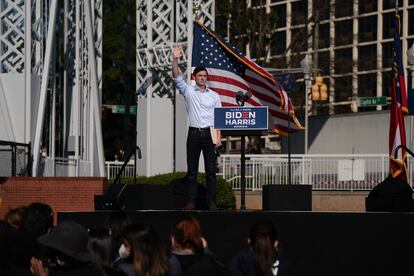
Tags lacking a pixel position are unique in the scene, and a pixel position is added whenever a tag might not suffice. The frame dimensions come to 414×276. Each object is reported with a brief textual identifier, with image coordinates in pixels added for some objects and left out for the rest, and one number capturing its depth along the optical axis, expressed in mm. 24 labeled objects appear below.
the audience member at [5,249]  11305
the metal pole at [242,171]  18625
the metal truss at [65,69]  30000
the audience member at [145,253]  9555
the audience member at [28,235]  11016
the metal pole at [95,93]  34906
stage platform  16391
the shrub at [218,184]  32938
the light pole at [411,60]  30014
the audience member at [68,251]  9945
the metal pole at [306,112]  49938
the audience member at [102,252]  10000
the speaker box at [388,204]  17703
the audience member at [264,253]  11156
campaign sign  18219
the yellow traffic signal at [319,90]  57472
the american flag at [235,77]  22828
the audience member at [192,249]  10969
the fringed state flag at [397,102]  24094
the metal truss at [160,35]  35812
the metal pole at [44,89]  29688
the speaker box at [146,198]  18531
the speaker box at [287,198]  18453
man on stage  18109
